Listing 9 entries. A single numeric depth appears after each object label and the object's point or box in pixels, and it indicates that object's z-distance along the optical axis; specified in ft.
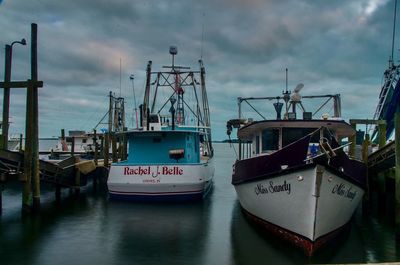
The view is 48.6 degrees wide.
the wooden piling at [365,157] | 57.98
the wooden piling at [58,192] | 69.44
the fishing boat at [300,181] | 35.17
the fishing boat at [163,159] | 62.90
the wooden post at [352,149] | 58.33
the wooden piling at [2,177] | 49.78
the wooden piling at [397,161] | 40.47
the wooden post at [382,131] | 64.17
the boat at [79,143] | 149.01
